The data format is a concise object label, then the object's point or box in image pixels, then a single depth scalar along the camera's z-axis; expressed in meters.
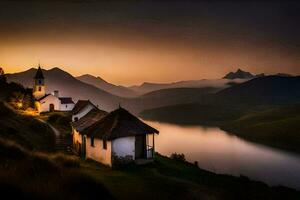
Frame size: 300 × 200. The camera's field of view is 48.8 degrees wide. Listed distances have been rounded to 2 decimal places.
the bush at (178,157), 49.30
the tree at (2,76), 99.97
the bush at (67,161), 21.15
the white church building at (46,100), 81.31
